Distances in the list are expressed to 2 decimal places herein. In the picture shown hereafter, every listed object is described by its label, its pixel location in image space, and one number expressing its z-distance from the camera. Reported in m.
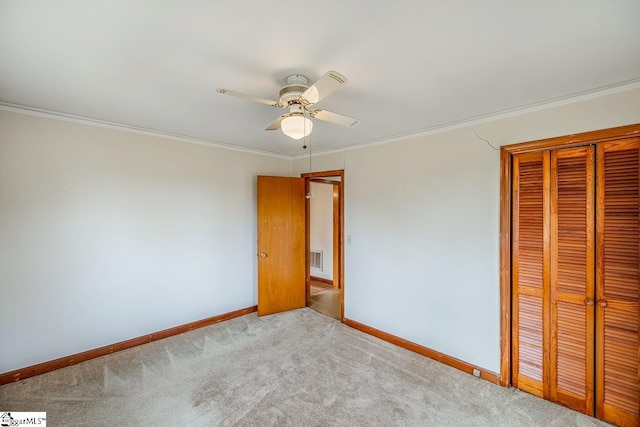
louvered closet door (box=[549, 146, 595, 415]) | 2.04
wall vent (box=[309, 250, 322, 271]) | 5.80
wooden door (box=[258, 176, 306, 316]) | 3.93
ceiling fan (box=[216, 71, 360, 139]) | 1.59
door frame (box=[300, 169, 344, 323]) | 3.74
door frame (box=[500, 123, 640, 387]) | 2.35
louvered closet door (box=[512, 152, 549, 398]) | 2.22
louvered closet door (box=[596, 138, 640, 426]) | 1.88
